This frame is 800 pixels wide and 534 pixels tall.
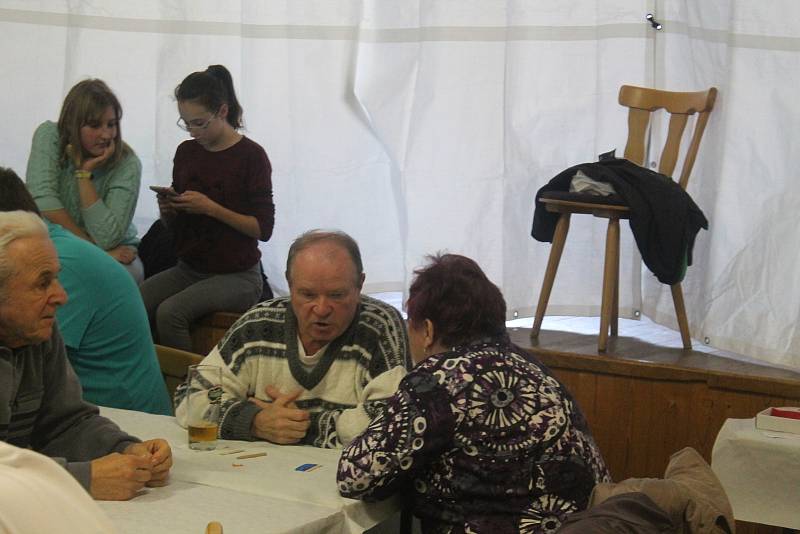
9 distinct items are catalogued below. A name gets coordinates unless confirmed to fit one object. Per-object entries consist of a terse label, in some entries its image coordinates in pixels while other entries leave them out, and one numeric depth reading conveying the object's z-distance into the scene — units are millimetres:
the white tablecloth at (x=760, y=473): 2969
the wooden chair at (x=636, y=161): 4098
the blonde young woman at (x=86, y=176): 4391
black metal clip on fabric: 4480
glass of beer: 2430
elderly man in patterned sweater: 2641
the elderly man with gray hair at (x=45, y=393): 2070
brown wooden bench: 4425
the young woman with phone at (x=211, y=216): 4344
